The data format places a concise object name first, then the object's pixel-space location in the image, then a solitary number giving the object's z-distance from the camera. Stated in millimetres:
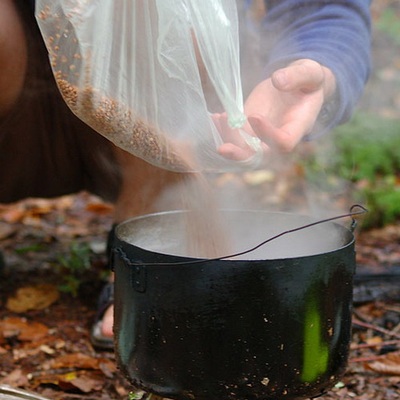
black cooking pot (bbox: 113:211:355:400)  2213
